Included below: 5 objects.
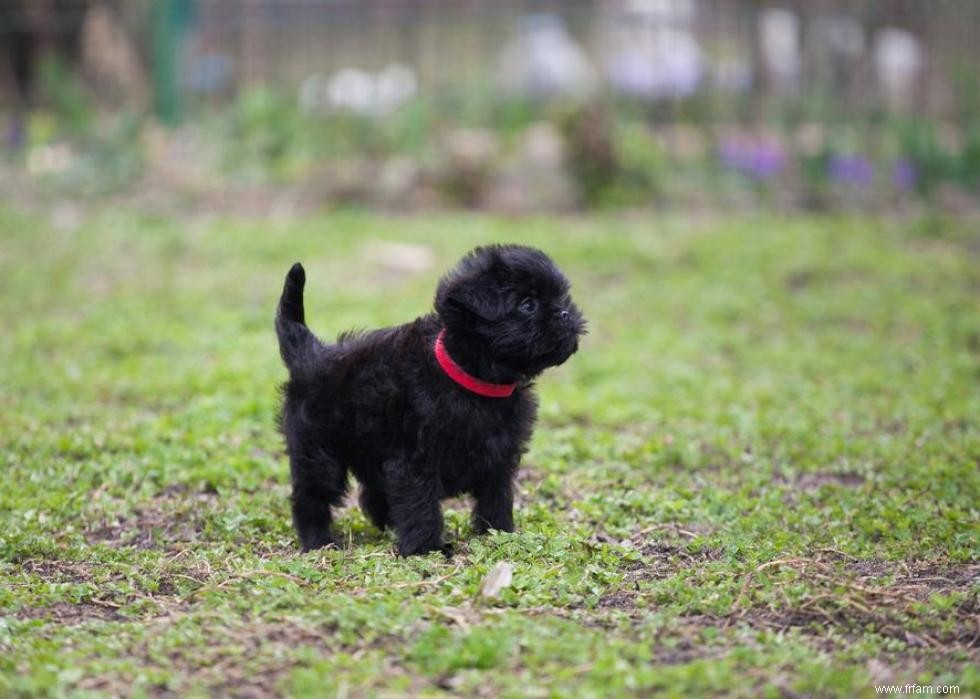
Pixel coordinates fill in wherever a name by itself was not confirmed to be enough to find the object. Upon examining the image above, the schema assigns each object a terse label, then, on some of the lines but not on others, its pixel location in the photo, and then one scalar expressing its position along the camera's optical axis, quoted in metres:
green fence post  13.89
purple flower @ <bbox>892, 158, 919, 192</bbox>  13.02
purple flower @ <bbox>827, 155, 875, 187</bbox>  13.11
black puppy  4.70
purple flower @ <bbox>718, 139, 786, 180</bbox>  13.18
